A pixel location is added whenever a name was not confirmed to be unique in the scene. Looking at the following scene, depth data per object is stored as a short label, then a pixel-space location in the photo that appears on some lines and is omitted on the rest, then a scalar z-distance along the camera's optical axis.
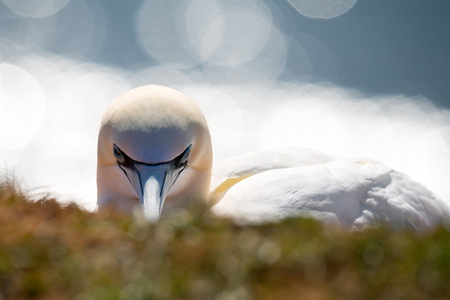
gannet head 8.47
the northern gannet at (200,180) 8.51
